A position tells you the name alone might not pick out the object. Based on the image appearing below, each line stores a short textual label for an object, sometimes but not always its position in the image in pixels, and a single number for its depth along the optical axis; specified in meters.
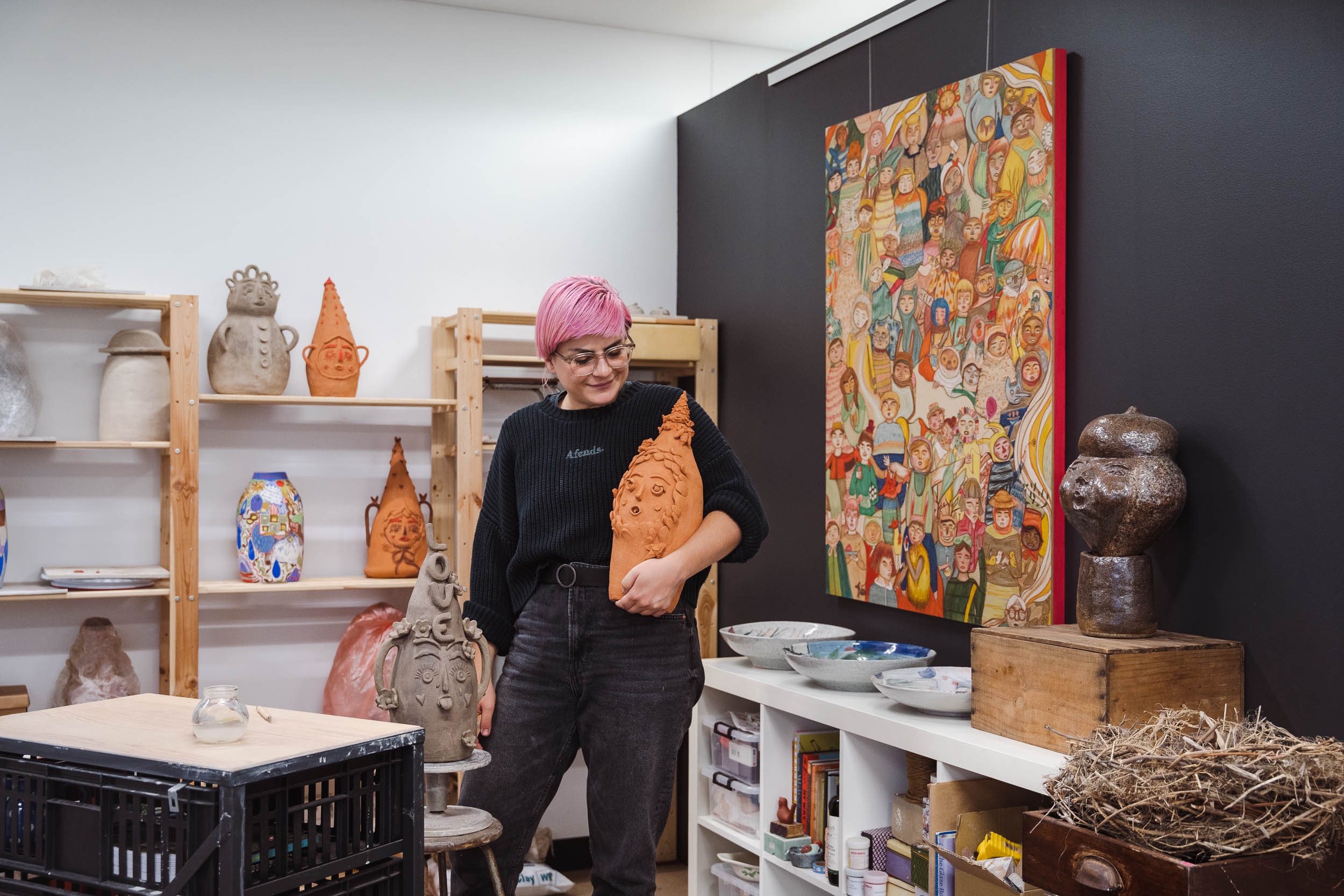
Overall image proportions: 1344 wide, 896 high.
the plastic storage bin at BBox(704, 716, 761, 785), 2.96
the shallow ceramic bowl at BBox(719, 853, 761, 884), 2.99
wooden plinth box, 1.94
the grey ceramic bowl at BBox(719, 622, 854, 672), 3.01
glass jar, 1.50
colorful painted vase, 3.31
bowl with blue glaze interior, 2.63
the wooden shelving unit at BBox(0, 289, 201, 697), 3.14
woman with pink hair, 1.94
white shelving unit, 2.15
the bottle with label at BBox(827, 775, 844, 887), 2.57
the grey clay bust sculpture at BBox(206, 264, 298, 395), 3.27
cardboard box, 2.13
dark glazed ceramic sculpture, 2.02
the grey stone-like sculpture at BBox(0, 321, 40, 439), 3.03
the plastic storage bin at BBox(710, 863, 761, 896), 2.94
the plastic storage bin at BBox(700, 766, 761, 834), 2.96
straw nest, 1.40
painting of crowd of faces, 2.41
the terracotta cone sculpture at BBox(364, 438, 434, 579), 3.46
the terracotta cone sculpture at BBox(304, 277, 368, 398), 3.40
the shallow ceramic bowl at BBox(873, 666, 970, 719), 2.34
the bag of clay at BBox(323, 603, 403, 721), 3.40
